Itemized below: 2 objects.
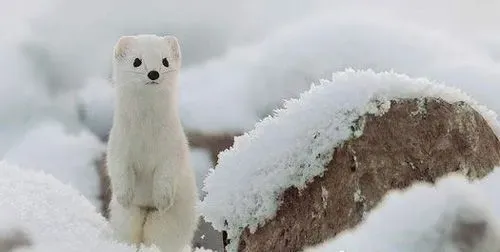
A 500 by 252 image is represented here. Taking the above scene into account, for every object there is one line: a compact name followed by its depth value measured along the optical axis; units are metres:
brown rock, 2.59
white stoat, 2.79
